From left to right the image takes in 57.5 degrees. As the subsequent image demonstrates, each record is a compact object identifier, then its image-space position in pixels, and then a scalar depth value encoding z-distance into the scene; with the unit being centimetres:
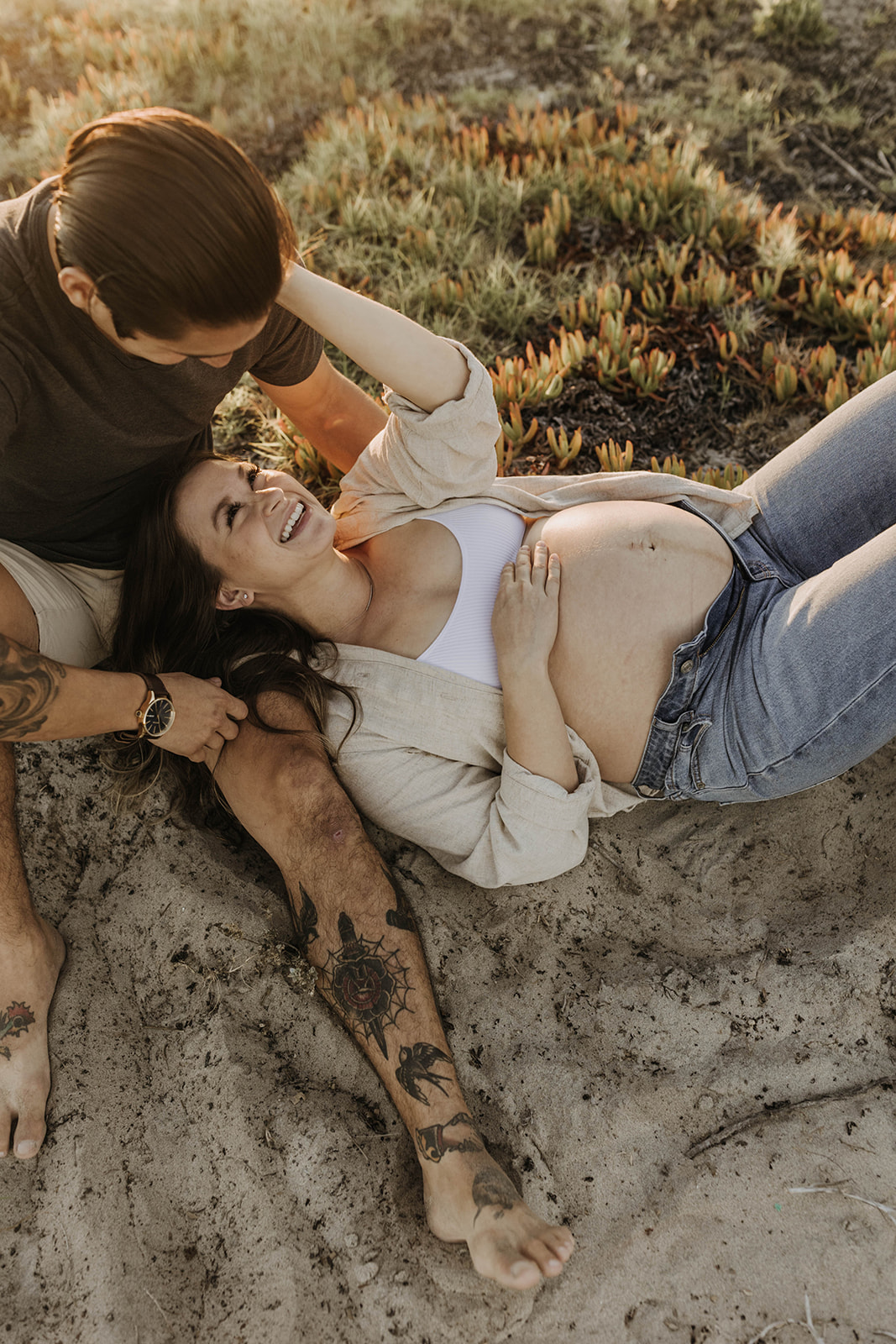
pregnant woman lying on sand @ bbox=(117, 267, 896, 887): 264
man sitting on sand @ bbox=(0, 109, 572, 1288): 187
